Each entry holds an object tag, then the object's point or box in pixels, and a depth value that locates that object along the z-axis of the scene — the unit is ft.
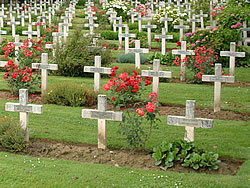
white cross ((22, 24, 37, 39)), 57.93
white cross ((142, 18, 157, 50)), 61.22
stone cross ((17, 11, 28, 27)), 77.74
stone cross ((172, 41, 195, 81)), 44.86
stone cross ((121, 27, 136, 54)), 55.98
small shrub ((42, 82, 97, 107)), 36.09
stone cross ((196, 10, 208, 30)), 71.81
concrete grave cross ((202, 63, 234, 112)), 33.94
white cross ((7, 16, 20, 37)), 70.03
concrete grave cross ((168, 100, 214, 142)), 23.15
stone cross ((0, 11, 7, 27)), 77.36
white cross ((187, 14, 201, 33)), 68.49
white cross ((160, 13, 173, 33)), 67.77
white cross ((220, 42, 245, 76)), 42.50
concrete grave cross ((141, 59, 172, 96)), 35.63
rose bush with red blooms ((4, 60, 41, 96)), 38.40
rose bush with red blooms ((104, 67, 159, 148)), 24.25
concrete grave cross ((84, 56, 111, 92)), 38.29
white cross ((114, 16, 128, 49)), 60.80
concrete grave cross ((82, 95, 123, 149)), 24.43
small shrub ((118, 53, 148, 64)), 52.75
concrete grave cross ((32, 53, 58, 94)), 38.65
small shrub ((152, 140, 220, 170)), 22.49
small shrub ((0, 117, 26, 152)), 25.17
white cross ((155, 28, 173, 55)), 56.03
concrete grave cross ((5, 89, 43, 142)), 25.34
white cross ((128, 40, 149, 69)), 47.19
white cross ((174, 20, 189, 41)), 62.49
